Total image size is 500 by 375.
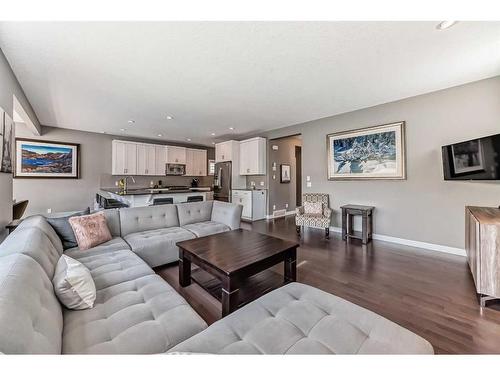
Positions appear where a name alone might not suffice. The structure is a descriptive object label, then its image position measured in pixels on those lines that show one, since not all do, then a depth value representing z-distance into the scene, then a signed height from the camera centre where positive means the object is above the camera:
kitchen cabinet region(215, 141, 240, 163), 6.33 +1.25
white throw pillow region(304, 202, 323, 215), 4.43 -0.38
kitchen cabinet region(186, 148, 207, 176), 7.64 +1.10
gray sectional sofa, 0.87 -0.70
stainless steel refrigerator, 6.36 +0.31
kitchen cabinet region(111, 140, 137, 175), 6.08 +1.01
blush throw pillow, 2.24 -0.44
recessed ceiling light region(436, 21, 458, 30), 1.80 +1.46
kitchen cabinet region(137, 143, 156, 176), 6.52 +1.02
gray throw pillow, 2.25 -0.44
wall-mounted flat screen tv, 2.37 +0.38
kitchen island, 4.09 -0.10
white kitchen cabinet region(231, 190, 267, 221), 5.65 -0.34
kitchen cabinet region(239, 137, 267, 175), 5.83 +1.01
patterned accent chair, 4.02 -0.53
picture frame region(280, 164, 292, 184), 6.35 +0.54
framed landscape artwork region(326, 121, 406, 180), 3.62 +0.71
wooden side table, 3.61 -0.58
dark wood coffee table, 1.67 -0.65
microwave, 7.11 +0.76
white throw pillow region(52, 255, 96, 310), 1.20 -0.57
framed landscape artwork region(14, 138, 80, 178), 4.95 +0.83
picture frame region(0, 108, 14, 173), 2.06 +0.54
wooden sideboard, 1.83 -0.62
